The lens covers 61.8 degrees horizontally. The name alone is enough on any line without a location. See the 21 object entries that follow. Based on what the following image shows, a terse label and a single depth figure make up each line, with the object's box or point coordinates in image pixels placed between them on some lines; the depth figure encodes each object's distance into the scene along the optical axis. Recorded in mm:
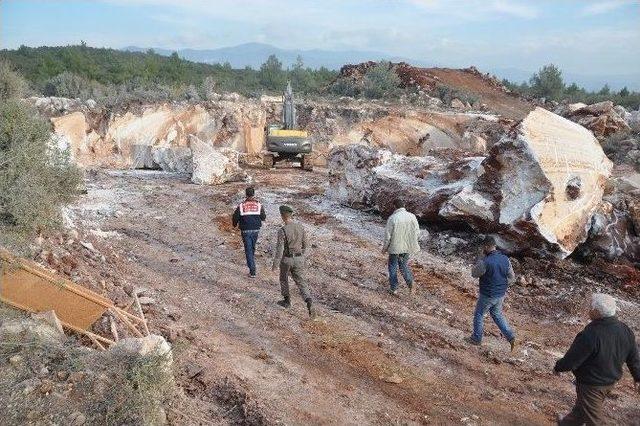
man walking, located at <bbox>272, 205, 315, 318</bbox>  6738
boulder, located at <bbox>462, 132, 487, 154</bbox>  19641
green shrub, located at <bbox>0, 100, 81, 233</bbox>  6598
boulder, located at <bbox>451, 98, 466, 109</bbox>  25353
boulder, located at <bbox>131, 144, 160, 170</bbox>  18750
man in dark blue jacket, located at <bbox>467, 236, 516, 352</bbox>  5953
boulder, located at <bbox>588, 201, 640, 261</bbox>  9172
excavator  18375
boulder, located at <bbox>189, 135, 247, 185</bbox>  15539
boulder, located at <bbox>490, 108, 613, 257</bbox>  8547
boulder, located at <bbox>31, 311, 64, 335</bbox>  4816
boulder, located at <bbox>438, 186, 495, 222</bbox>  9188
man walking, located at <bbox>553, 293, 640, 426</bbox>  3992
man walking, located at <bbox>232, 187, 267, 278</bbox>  8055
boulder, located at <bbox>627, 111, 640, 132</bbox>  18719
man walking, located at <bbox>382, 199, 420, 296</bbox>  7520
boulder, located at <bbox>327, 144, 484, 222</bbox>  10375
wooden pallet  4902
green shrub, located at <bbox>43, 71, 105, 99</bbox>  24422
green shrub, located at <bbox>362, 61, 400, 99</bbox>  27125
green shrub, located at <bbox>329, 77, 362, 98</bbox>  28625
